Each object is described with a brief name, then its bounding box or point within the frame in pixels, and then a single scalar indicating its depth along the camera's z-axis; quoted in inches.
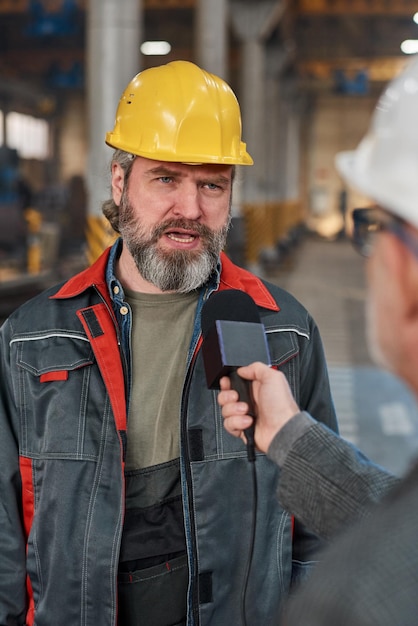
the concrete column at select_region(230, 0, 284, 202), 708.7
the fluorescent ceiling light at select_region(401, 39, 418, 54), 984.3
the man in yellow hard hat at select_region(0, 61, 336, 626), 81.7
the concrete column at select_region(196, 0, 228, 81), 531.5
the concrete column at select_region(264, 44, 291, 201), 893.8
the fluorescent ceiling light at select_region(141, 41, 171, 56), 964.1
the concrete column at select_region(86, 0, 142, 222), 377.4
